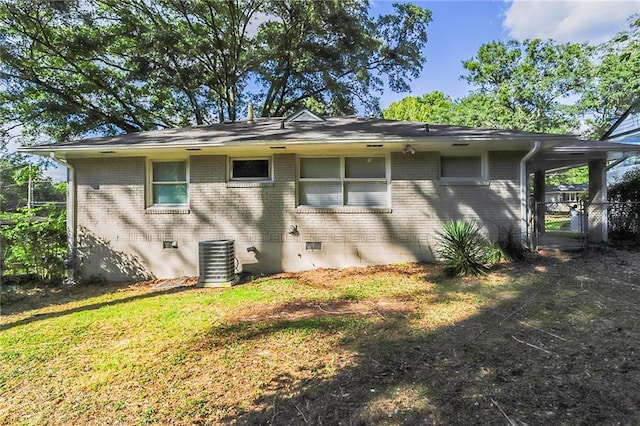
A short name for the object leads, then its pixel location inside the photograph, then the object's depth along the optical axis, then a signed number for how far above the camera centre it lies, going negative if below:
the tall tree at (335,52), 16.33 +8.46
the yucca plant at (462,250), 6.57 -0.78
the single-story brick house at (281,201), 7.69 +0.29
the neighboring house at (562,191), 24.41 +1.57
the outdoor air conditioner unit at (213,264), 6.95 -1.02
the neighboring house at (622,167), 15.42 +2.15
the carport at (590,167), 8.02 +1.21
